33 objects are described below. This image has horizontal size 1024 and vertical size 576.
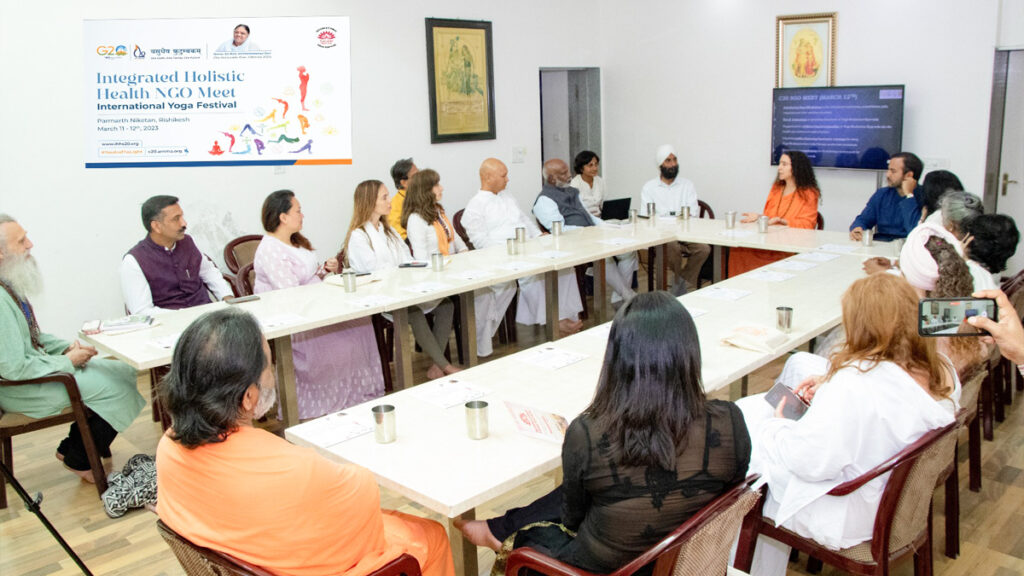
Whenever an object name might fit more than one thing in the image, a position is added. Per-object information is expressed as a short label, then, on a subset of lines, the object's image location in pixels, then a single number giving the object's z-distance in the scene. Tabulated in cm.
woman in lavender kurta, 440
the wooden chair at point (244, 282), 472
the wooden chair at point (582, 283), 621
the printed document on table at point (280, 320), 368
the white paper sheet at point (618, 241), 548
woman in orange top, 596
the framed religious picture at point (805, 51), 689
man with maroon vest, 437
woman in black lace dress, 183
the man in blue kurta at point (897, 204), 546
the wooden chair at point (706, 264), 608
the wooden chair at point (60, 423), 347
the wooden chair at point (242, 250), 559
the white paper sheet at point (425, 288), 424
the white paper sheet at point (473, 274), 455
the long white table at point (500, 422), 217
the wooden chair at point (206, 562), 174
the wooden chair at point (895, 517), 211
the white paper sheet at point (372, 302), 400
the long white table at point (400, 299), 363
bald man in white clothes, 586
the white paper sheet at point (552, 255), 503
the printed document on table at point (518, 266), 476
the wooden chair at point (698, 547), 171
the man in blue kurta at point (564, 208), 623
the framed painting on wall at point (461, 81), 703
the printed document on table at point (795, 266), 454
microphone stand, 246
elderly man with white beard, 341
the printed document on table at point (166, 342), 347
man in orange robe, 181
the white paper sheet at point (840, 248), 499
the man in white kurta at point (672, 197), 667
